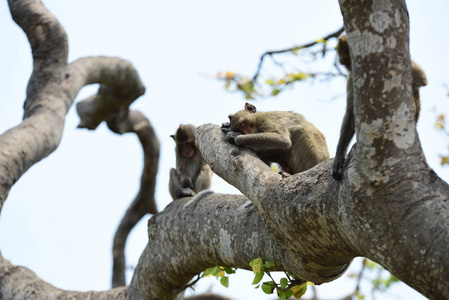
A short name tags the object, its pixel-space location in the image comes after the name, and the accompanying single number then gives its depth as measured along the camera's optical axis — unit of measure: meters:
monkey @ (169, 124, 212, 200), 13.42
